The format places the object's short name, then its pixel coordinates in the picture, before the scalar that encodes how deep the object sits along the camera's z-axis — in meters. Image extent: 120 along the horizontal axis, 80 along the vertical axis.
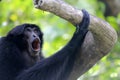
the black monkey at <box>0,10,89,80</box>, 11.57
